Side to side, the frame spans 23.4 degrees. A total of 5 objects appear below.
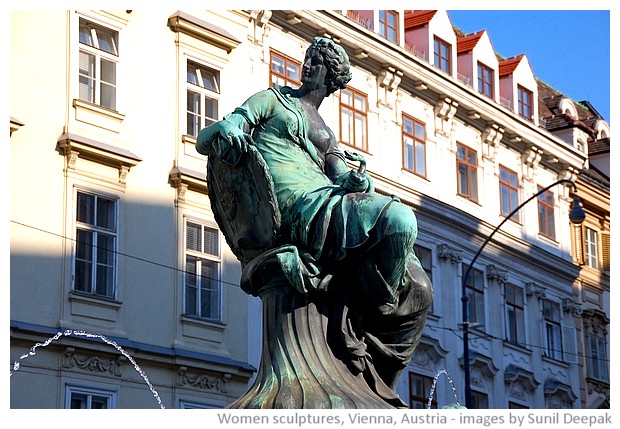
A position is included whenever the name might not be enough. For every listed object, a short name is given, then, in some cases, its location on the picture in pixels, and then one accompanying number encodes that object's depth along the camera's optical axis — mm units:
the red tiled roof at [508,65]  39688
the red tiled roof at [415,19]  35688
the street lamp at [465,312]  27062
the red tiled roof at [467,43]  37719
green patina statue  7449
